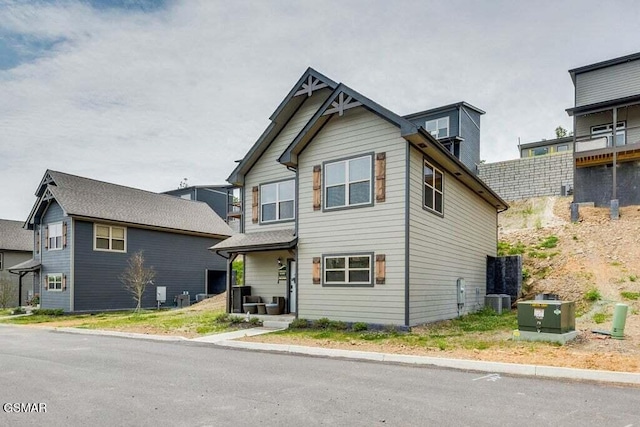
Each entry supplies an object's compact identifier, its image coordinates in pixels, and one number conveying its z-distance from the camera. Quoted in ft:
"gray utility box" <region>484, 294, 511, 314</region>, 62.18
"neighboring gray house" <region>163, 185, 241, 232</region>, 135.95
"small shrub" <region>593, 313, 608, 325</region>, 47.35
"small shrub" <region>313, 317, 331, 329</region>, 47.62
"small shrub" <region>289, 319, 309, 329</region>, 49.26
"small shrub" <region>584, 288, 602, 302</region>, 57.06
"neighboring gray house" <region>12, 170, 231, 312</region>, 81.25
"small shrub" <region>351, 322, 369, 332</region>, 45.09
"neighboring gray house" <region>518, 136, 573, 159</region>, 140.97
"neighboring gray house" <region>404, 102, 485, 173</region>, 109.70
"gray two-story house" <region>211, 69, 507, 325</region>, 45.32
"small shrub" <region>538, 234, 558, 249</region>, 75.61
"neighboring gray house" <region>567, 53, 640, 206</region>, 84.69
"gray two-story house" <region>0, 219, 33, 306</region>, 116.37
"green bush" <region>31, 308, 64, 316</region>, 78.48
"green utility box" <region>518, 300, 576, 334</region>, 37.06
